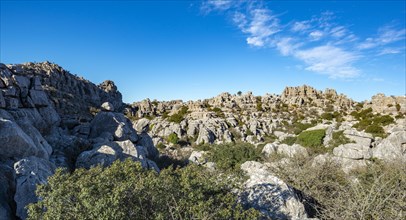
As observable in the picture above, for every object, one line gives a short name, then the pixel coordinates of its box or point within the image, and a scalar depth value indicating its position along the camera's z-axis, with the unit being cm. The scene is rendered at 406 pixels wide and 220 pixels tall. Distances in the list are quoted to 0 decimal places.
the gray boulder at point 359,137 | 2386
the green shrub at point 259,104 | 5794
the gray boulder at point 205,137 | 3956
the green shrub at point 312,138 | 3043
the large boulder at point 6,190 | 740
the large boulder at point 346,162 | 1557
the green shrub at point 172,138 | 4003
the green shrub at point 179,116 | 5005
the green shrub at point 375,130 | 3162
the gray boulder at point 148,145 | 1802
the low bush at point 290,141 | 3185
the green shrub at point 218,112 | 5264
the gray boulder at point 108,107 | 1793
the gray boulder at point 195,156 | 2238
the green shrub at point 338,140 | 2555
